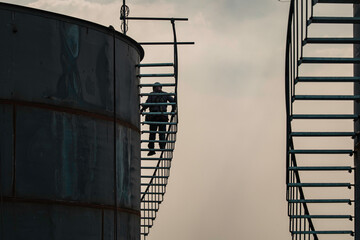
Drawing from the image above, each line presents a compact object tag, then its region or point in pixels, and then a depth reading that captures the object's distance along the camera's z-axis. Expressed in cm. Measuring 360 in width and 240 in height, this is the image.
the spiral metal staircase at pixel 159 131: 2122
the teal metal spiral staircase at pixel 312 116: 1590
